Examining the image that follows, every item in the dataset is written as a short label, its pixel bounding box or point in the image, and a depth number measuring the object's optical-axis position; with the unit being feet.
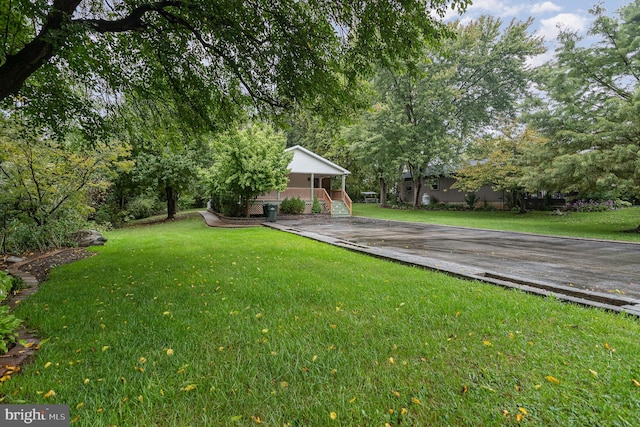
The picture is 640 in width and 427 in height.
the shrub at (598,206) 71.87
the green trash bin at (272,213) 58.13
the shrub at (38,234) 28.53
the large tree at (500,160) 68.13
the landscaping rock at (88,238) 31.90
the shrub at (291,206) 67.46
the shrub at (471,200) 92.07
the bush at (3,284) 8.58
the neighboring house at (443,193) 92.68
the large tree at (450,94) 83.76
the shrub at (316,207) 70.69
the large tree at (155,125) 25.35
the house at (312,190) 71.97
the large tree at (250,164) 50.90
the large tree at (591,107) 36.47
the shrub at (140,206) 74.84
